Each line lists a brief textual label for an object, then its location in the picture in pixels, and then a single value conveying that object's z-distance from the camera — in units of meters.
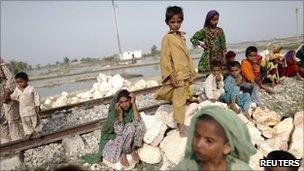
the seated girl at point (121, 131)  2.98
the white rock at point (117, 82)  7.26
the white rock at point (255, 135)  3.49
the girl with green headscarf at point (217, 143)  1.19
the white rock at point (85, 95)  7.02
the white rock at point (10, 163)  3.16
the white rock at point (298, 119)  3.87
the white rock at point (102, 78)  7.69
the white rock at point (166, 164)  3.04
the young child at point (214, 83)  3.94
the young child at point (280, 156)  1.59
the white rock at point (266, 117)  3.91
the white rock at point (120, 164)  2.96
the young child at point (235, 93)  3.97
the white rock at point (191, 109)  3.60
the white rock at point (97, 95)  6.90
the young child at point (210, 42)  4.15
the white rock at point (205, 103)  3.60
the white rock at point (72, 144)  3.42
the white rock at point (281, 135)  3.56
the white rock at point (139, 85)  7.37
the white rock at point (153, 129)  3.18
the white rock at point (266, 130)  3.77
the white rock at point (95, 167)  2.98
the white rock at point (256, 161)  2.98
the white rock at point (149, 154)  3.10
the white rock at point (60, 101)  6.76
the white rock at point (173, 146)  3.09
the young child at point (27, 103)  3.68
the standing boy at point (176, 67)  3.22
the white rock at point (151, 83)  7.59
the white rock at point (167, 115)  3.47
